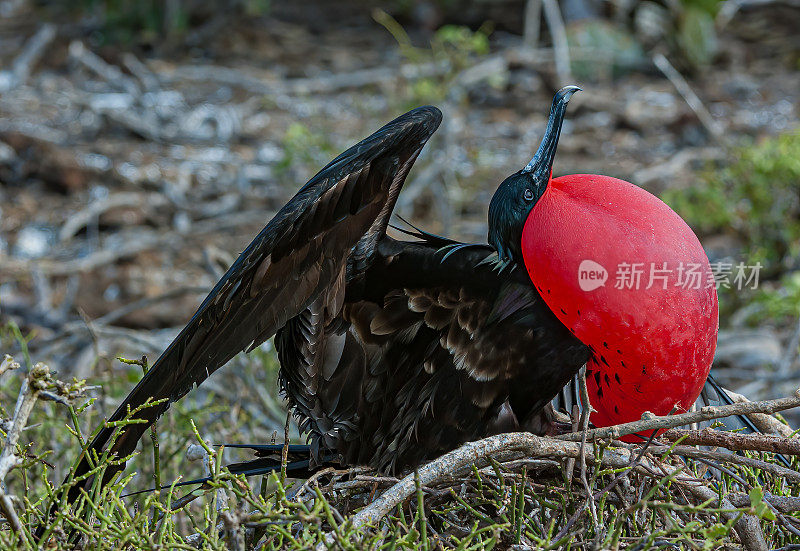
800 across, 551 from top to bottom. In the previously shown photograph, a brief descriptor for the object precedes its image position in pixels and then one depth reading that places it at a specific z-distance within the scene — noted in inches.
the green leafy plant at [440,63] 307.3
